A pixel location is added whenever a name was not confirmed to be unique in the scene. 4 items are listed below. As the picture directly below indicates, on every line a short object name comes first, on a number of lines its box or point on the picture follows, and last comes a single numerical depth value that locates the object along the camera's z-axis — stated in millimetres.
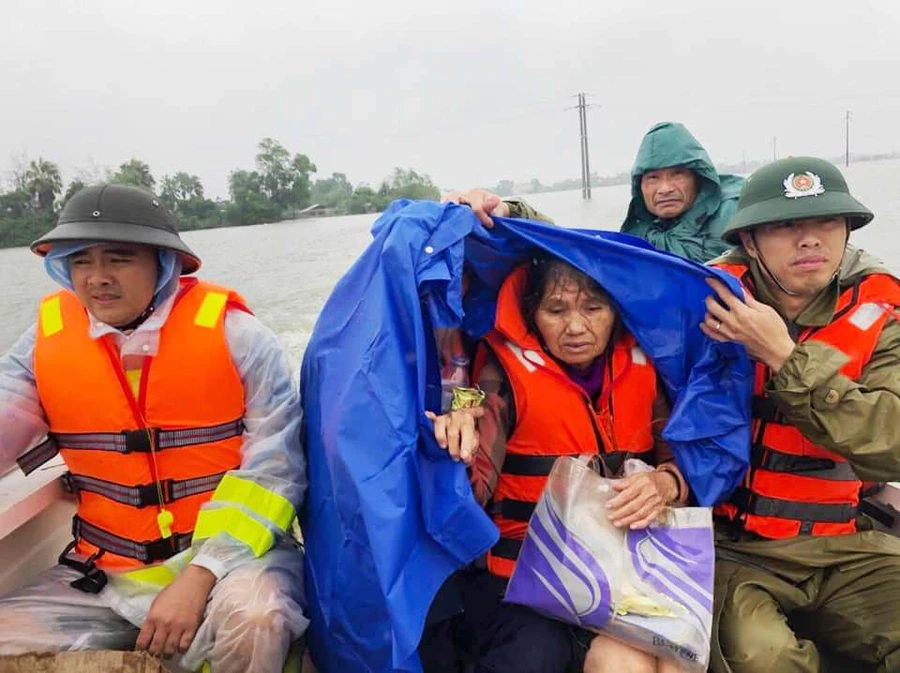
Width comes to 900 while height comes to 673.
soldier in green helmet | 1711
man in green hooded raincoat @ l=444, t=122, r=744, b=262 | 3152
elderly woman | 1973
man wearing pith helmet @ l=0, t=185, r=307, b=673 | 1907
